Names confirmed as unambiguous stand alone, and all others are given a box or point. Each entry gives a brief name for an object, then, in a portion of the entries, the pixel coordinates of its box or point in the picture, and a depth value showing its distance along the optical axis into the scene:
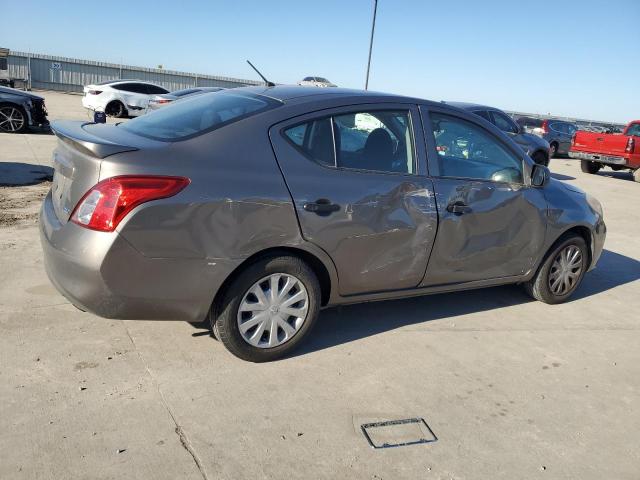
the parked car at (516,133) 13.95
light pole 27.14
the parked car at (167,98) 15.85
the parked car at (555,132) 21.80
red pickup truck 15.83
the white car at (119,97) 21.08
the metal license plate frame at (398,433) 2.94
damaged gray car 3.01
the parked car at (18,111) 13.35
